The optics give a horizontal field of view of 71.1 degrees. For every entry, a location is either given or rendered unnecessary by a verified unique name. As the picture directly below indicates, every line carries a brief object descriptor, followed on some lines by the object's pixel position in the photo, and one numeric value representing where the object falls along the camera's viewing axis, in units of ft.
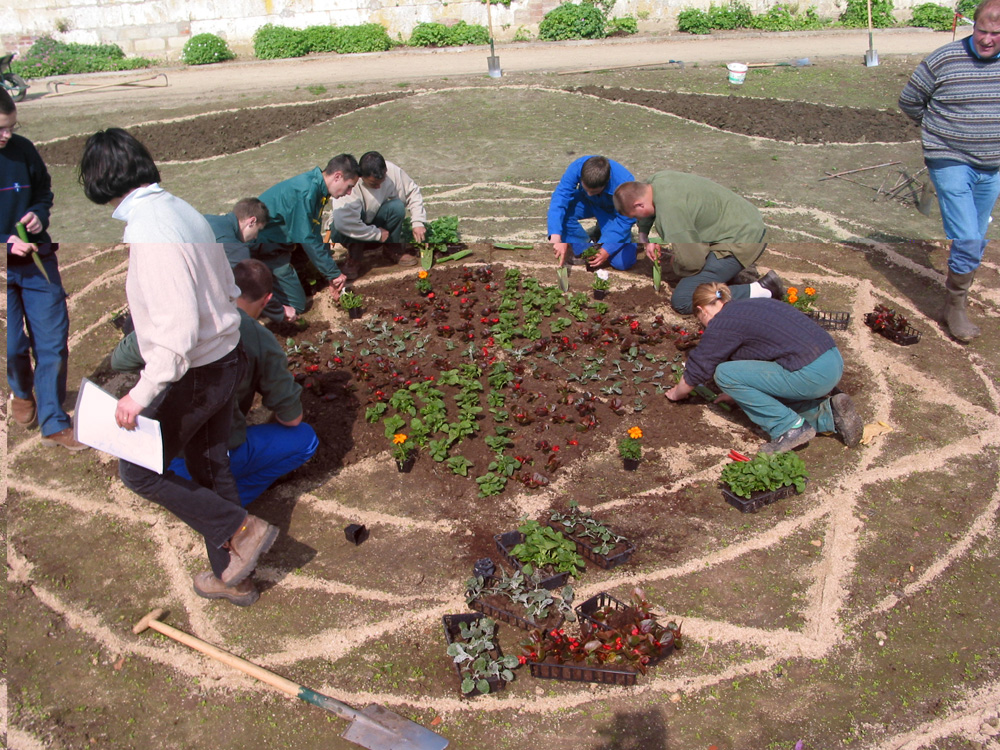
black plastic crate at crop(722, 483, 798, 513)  14.42
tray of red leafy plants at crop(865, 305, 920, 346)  18.67
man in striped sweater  14.12
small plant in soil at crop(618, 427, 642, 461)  15.44
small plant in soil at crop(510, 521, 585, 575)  13.12
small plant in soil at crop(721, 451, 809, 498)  14.51
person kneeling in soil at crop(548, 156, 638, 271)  15.33
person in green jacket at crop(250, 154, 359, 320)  15.10
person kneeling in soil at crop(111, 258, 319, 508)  13.00
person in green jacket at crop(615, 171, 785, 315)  15.26
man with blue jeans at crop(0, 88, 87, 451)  12.05
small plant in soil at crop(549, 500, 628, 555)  13.55
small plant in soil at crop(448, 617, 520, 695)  11.25
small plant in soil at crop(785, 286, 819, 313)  19.13
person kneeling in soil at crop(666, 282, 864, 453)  15.37
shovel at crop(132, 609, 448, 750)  10.52
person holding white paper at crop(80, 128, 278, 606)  9.32
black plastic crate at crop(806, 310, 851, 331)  19.41
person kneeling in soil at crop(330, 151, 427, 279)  16.69
